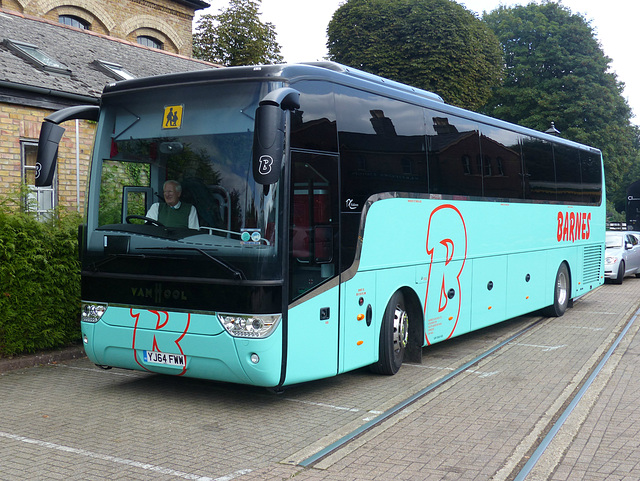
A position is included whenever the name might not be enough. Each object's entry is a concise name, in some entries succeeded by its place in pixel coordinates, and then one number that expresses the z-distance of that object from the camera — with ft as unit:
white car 71.87
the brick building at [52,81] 40.70
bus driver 22.43
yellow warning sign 23.15
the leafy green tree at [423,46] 117.80
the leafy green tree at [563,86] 140.46
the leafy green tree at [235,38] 116.16
